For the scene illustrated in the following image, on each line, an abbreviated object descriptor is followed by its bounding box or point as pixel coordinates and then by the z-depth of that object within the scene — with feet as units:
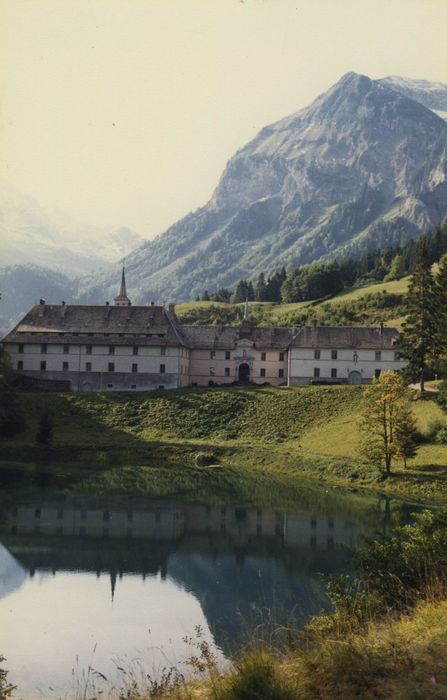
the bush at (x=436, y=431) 183.01
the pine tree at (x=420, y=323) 228.02
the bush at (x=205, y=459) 196.13
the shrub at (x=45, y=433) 205.46
